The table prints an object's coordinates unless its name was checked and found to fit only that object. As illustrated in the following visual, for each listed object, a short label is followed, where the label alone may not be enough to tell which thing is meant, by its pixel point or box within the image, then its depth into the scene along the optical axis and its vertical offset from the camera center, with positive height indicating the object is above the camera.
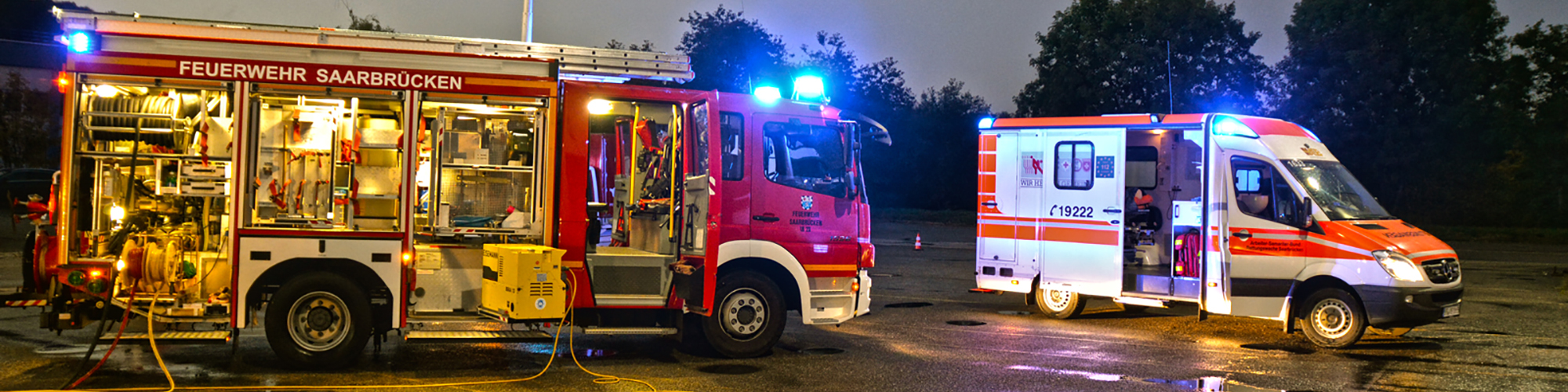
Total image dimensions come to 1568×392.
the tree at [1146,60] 39.94 +6.35
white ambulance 10.55 -0.02
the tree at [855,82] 43.97 +5.99
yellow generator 8.34 -0.59
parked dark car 28.19 +0.39
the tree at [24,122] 33.84 +2.42
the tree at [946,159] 49.94 +2.86
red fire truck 8.05 +0.11
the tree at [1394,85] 40.31 +5.60
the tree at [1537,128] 45.25 +4.63
